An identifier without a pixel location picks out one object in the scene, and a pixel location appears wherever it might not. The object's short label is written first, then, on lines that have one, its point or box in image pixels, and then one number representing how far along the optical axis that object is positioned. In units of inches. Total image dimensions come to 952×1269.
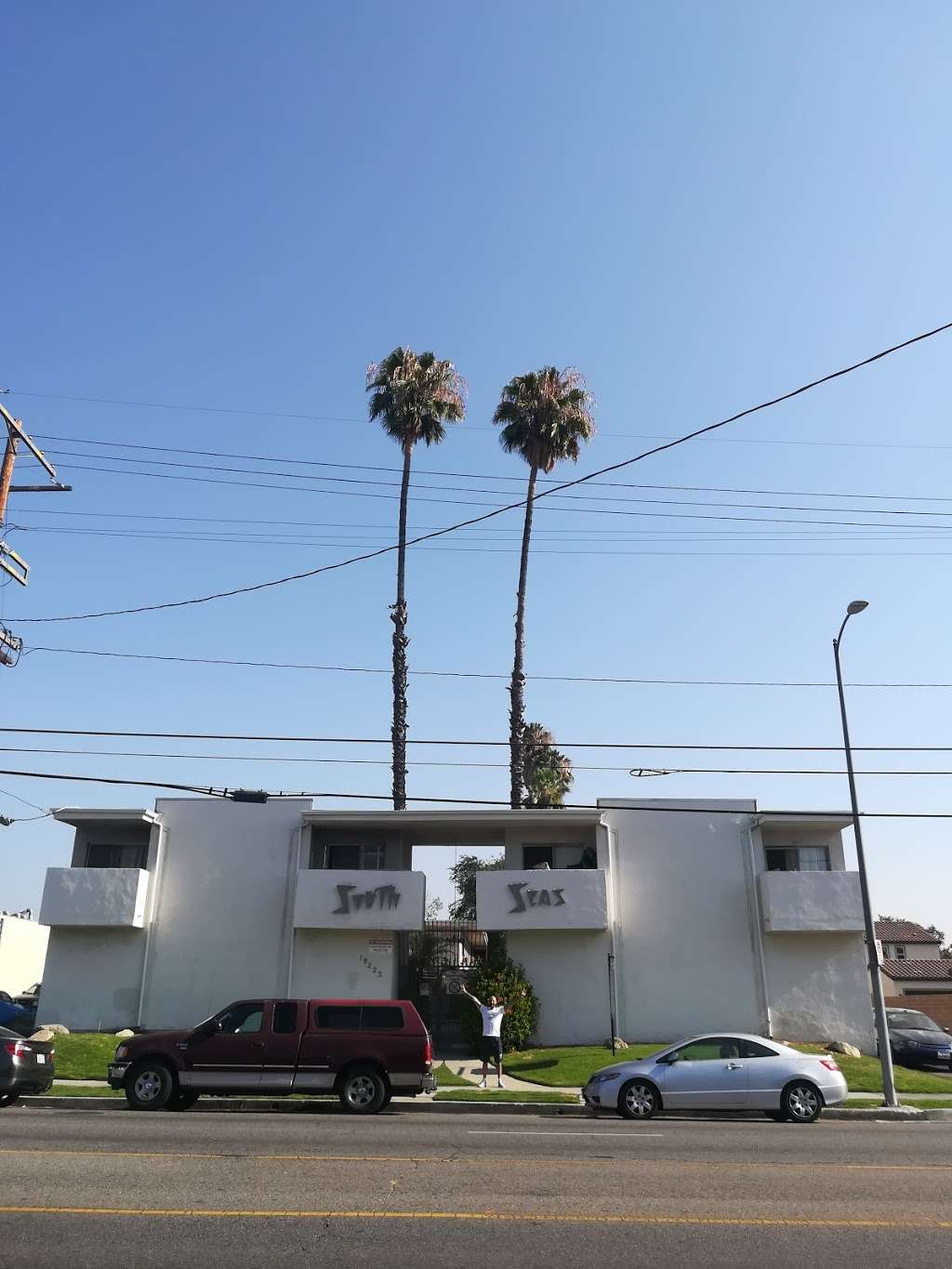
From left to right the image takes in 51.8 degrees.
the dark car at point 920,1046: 1035.9
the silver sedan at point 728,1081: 590.2
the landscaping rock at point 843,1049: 984.9
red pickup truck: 603.5
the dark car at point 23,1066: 588.4
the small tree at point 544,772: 1471.5
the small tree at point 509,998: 999.6
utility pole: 762.2
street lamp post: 699.4
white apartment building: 1047.0
